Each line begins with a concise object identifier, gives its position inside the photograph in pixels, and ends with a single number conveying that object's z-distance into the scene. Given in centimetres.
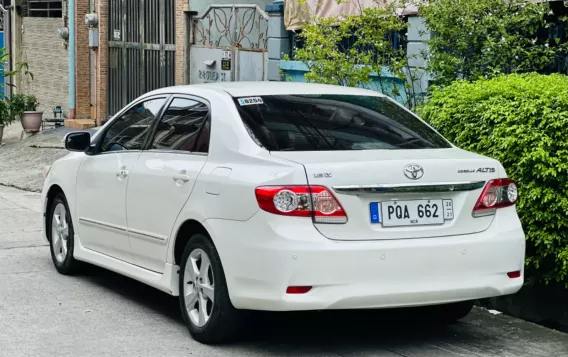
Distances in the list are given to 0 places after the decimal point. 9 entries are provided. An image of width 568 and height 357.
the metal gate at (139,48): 2019
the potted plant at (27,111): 2264
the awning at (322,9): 1280
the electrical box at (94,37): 2269
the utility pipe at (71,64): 2342
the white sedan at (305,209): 586
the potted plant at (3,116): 2183
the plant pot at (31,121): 2261
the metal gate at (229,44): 1703
